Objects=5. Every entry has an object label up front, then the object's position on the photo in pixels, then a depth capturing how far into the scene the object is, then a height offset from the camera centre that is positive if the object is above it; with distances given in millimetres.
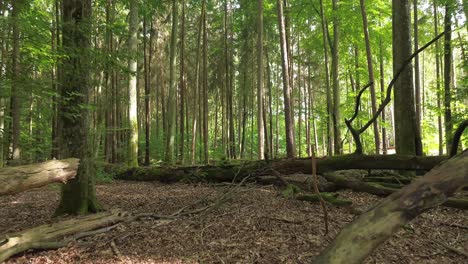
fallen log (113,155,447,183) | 6759 -647
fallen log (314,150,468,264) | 1608 -392
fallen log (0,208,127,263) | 3789 -1152
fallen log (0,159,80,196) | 3924 -366
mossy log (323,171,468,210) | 5500 -959
